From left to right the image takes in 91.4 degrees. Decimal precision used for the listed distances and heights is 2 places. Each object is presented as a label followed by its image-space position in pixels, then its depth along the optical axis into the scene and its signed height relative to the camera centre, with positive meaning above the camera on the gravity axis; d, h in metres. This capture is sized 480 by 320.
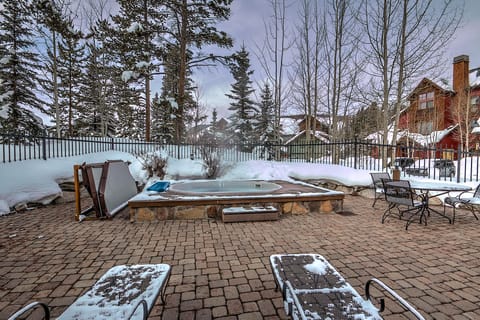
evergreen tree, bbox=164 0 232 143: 9.59 +5.15
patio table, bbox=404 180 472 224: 3.65 -0.54
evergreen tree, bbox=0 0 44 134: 11.33 +4.29
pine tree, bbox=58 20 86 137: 14.64 +4.85
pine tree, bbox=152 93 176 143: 9.40 +1.96
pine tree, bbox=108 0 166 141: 9.80 +5.03
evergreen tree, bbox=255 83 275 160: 17.17 +2.64
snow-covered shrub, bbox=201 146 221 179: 8.40 -0.29
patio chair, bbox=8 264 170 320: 1.23 -0.84
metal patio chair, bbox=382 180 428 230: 3.77 -0.70
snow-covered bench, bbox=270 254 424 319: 1.25 -0.85
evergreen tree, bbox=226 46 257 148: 18.00 +3.42
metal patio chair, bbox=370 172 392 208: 5.29 -0.57
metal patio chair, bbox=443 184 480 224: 3.91 -0.79
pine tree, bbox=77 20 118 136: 13.12 +4.37
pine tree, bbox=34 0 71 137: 9.73 +5.46
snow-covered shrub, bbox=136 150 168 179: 7.43 -0.32
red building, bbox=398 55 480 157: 14.33 +2.87
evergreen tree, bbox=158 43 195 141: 9.77 +3.93
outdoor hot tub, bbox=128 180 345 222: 4.11 -0.90
